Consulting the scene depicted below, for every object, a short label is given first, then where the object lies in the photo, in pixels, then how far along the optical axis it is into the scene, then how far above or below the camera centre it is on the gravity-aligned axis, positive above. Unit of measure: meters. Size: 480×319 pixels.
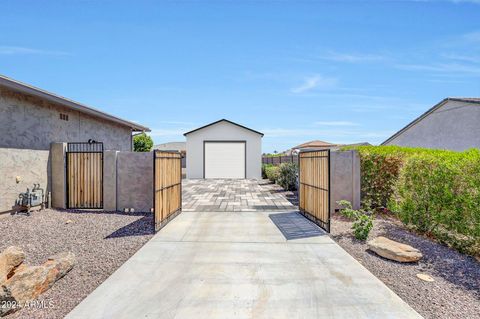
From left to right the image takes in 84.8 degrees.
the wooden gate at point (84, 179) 7.76 -0.51
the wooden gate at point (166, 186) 5.61 -0.58
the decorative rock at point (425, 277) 3.63 -1.62
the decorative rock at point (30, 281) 2.83 -1.42
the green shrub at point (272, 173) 14.29 -0.63
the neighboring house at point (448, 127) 13.07 +2.02
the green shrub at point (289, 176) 12.03 -0.68
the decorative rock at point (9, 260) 2.99 -1.18
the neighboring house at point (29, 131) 6.61 +0.98
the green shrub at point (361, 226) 5.13 -1.28
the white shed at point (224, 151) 18.03 +0.75
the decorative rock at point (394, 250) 4.16 -1.46
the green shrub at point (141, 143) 22.06 +1.63
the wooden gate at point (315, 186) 5.71 -0.59
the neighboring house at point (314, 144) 29.45 +2.22
